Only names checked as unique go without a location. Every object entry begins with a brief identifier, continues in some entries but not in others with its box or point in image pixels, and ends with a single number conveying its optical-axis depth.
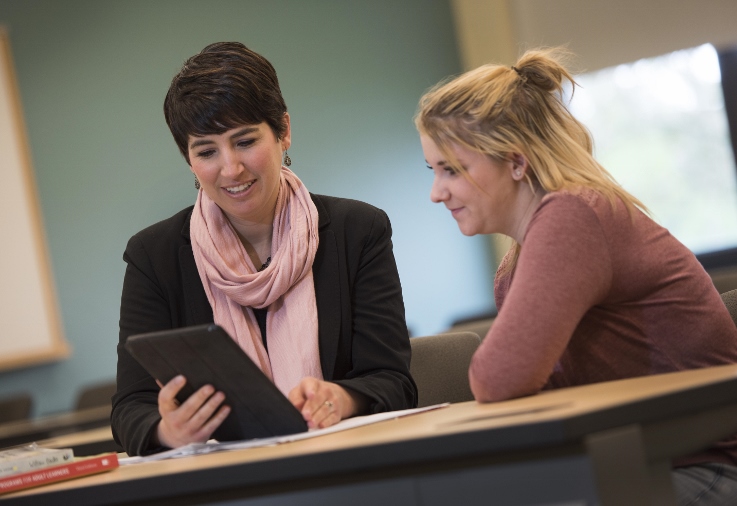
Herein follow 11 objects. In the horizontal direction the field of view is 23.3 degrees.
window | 9.60
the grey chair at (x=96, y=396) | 9.17
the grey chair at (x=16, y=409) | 9.15
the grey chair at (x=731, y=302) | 3.68
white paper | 2.92
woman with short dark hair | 3.92
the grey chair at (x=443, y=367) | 4.36
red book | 2.95
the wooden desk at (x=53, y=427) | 7.56
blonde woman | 2.81
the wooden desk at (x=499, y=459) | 2.06
